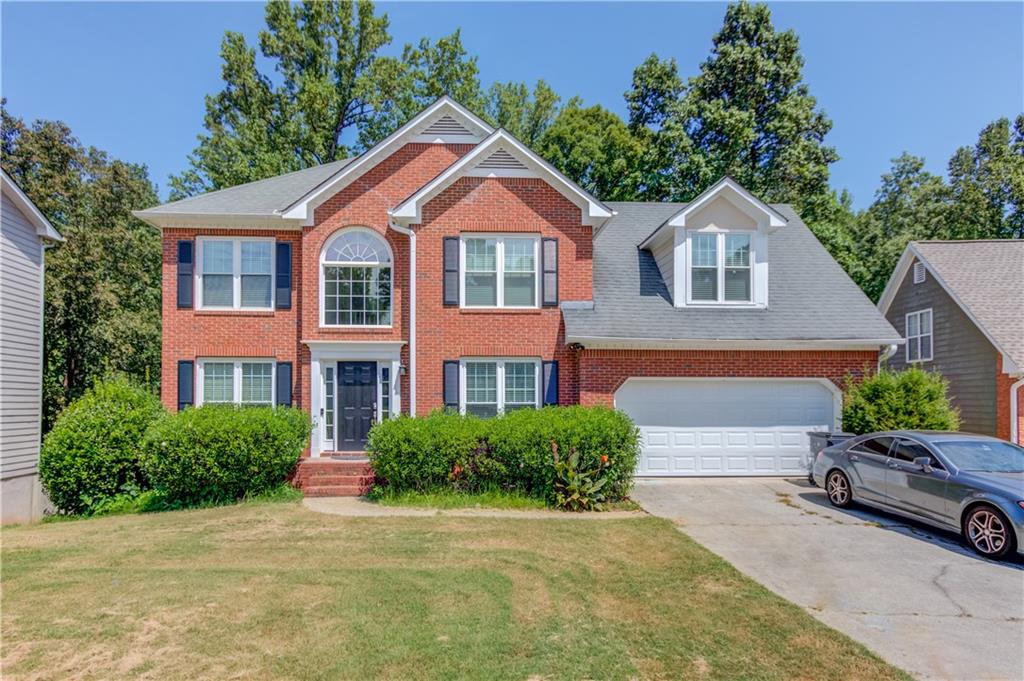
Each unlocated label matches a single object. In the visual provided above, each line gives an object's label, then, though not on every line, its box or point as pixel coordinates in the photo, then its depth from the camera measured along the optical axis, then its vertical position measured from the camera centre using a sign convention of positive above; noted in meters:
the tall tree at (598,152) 26.80 +9.48
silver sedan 7.54 -1.85
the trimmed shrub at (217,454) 10.68 -1.84
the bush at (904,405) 11.59 -0.98
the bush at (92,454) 11.73 -2.01
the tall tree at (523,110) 31.73 +13.56
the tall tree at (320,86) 27.09 +13.11
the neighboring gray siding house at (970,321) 14.53 +1.00
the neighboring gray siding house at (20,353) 12.27 +0.04
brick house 13.12 +0.99
